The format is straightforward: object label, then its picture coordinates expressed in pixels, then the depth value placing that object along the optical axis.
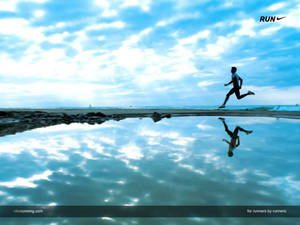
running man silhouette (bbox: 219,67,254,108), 10.23
